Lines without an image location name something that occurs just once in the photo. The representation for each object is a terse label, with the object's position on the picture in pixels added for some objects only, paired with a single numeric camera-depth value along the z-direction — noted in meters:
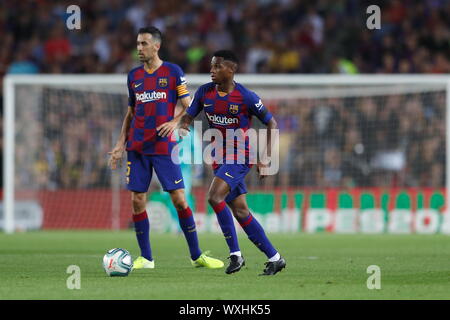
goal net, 37.44
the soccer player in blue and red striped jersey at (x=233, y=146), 18.44
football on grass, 18.27
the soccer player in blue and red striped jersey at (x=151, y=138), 19.77
